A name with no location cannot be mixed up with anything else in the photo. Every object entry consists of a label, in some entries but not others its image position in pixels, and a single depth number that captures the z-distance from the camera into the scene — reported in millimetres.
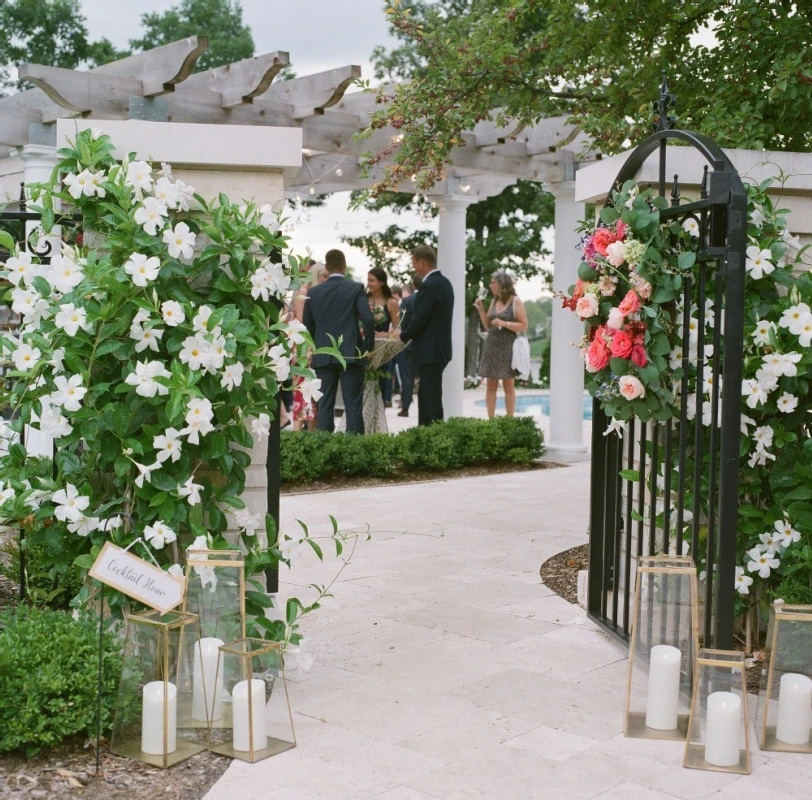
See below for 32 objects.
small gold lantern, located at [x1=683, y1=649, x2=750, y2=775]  2803
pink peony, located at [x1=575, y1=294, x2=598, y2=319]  3553
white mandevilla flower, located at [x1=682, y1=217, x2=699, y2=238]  3430
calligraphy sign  2714
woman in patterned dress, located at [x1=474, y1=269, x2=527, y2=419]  10391
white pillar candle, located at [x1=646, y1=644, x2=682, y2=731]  3066
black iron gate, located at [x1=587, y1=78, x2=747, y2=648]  3074
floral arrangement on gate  3404
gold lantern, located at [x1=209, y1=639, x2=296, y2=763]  2871
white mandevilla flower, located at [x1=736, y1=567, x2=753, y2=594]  3607
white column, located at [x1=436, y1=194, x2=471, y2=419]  10289
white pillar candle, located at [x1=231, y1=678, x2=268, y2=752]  2885
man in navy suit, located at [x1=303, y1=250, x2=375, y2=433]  8523
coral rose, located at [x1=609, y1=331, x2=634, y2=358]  3445
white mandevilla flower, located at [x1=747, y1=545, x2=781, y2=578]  3604
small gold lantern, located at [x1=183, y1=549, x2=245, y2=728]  2951
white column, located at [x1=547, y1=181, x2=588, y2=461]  9281
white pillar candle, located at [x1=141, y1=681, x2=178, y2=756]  2836
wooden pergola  6531
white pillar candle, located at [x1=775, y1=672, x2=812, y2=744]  2971
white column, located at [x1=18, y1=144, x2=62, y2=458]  7793
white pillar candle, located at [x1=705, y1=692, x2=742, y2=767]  2801
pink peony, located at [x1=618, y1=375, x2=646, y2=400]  3447
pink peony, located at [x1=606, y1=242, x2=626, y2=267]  3438
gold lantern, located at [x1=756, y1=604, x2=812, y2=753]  2971
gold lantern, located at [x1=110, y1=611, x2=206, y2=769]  2838
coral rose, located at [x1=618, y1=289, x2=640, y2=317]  3385
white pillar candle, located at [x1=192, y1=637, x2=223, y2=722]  2943
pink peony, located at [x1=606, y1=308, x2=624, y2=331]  3420
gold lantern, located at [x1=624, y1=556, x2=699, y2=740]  3072
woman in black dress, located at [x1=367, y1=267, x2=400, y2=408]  10047
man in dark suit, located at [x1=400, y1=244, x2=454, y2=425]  9102
